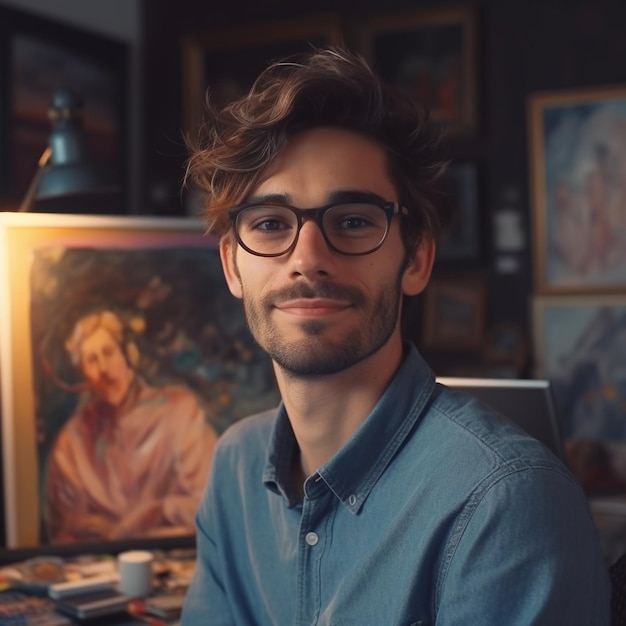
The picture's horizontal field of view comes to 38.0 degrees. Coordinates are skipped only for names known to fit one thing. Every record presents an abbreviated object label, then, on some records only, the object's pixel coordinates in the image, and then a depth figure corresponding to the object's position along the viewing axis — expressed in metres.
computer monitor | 1.67
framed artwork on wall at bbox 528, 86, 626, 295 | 4.23
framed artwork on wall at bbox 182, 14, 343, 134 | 4.79
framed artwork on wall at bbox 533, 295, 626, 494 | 4.23
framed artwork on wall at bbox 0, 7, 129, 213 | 4.02
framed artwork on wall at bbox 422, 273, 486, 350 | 4.48
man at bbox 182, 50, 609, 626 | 1.14
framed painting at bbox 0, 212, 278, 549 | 2.01
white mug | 1.85
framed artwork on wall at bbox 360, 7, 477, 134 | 4.45
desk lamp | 2.24
